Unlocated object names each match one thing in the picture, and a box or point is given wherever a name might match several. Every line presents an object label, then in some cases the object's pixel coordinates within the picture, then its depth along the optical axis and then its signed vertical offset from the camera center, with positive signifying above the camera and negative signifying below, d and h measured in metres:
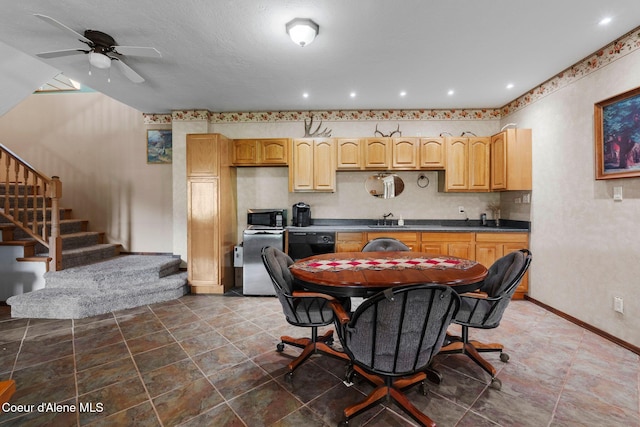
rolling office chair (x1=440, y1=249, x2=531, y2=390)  1.98 -0.70
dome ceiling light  2.33 +1.54
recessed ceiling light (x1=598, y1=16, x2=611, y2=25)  2.34 +1.62
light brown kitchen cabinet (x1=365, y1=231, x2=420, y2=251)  3.96 -0.37
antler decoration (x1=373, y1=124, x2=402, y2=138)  4.54 +1.29
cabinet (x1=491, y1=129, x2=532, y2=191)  3.77 +0.71
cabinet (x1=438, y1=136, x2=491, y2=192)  4.17 +0.72
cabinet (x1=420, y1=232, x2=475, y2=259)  3.91 -0.47
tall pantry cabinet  4.12 -0.02
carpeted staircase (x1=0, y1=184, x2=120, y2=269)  3.75 -0.43
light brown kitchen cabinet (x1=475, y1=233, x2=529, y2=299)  3.85 -0.49
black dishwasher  4.06 -0.46
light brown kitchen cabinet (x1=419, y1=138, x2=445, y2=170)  4.21 +0.86
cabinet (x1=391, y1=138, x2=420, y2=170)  4.23 +0.90
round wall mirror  4.59 +0.43
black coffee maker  4.44 -0.06
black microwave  4.35 -0.11
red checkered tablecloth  2.18 -0.44
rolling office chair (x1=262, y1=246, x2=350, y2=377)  2.01 -0.70
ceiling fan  2.49 +1.53
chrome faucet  4.56 -0.10
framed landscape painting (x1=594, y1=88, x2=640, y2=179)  2.51 +0.71
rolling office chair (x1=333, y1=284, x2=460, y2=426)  1.39 -0.63
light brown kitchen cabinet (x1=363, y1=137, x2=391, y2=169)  4.25 +0.91
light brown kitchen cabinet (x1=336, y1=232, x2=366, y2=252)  4.04 -0.43
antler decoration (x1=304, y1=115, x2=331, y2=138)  4.61 +1.32
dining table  1.77 -0.44
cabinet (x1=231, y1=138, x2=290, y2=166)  4.36 +0.95
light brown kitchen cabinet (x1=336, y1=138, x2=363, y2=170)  4.28 +0.90
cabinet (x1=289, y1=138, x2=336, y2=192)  4.30 +0.73
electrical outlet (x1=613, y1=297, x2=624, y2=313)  2.62 -0.89
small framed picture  4.95 +1.18
